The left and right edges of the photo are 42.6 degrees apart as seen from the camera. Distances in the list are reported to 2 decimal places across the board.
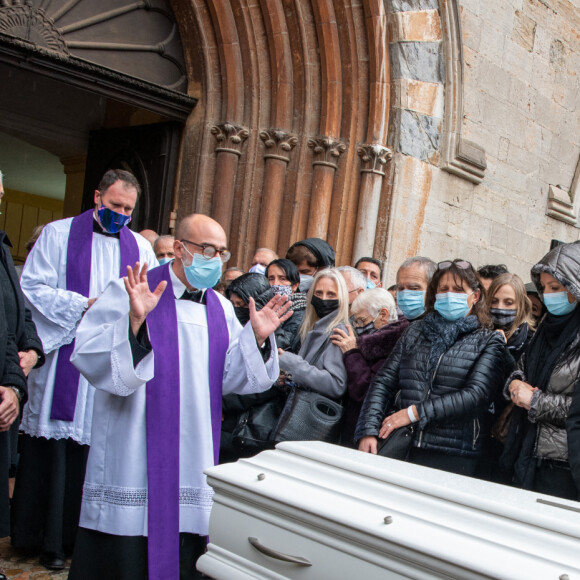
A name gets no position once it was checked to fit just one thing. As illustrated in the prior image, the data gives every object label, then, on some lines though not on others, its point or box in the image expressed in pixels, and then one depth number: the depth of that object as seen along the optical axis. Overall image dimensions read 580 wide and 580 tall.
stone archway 6.83
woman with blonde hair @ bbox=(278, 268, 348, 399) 3.59
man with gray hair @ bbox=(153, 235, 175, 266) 5.22
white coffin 1.50
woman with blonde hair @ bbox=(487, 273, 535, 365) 3.95
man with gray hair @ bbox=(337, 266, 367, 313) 4.40
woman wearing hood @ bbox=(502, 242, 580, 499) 2.87
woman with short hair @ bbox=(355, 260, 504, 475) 3.13
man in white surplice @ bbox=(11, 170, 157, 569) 3.63
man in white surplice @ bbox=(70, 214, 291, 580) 2.64
